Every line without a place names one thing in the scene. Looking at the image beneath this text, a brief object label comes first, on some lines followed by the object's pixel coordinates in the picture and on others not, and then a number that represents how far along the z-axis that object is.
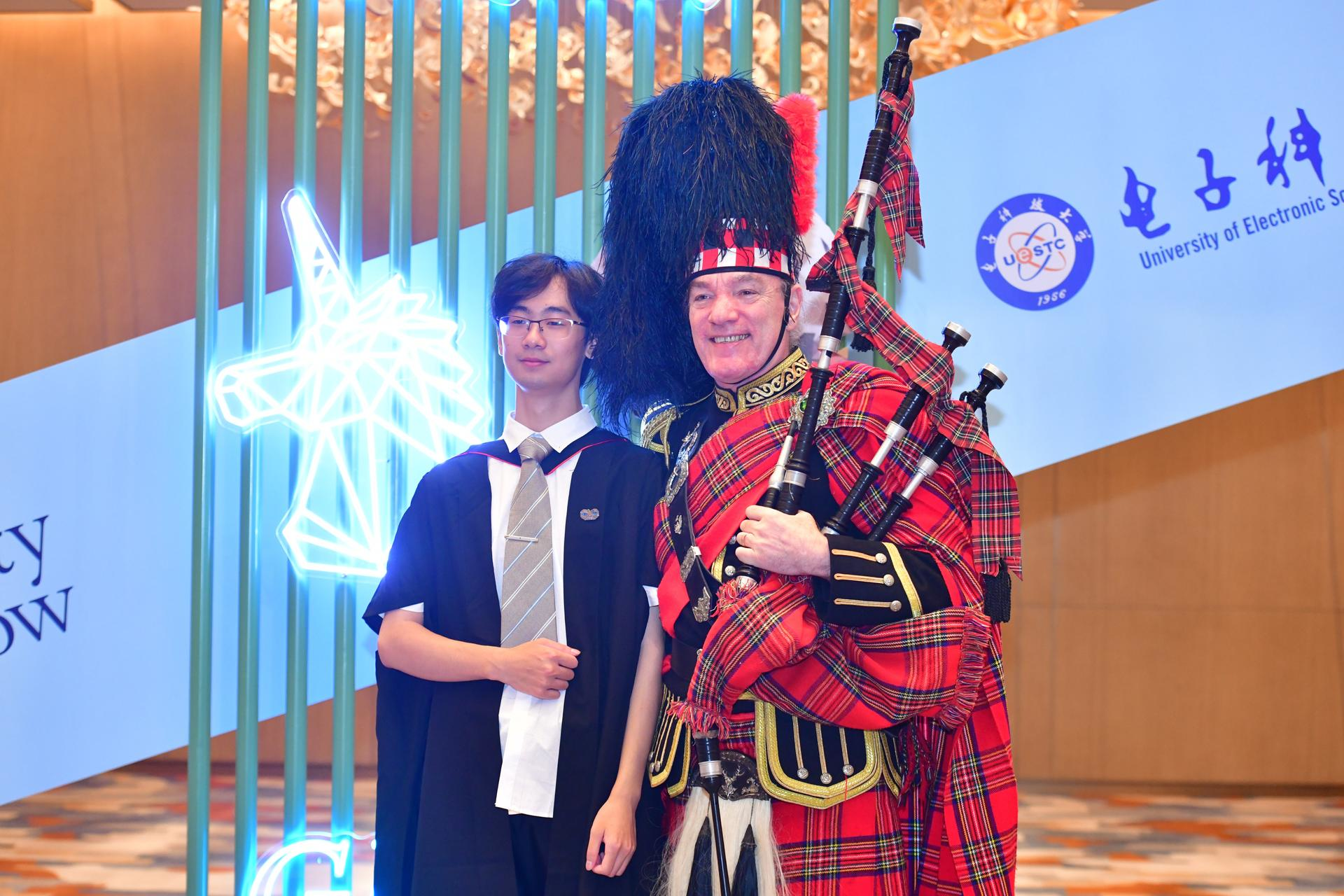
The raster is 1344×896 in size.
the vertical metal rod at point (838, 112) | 2.63
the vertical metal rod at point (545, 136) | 2.69
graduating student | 1.87
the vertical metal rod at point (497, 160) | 2.68
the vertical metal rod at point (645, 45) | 2.70
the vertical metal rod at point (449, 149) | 2.70
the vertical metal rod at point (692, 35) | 2.67
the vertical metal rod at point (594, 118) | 2.69
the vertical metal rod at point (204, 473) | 2.70
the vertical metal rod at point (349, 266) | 2.66
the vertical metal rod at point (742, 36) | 2.65
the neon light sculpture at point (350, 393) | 2.64
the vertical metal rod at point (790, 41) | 2.67
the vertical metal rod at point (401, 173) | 2.68
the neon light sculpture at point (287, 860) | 2.63
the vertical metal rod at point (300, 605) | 2.67
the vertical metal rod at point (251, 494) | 2.68
